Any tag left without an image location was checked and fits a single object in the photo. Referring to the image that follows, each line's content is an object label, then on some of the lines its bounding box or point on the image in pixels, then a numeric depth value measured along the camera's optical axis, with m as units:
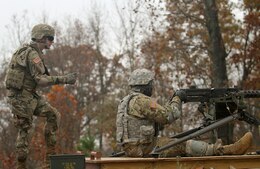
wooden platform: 12.92
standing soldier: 15.78
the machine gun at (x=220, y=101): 15.44
